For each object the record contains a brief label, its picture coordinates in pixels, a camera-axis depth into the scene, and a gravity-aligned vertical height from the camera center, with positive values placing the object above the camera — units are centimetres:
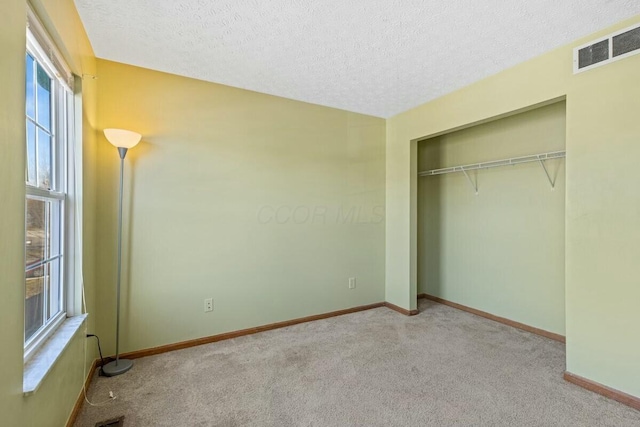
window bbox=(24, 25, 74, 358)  155 +11
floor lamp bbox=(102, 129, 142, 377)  219 -5
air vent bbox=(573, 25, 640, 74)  194 +110
